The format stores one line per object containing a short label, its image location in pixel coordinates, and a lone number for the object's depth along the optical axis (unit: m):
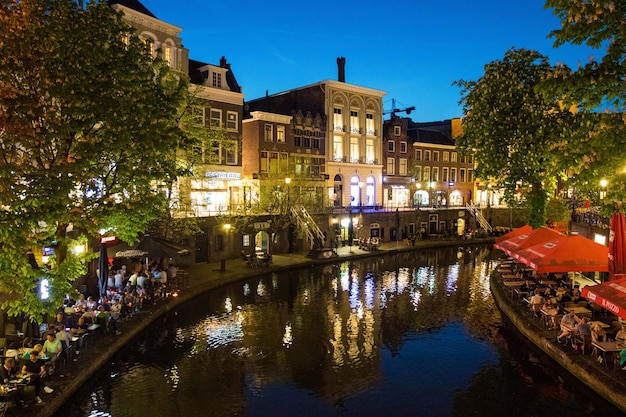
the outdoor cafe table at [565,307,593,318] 19.39
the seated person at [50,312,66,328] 17.45
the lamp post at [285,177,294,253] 45.24
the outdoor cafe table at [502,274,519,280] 28.11
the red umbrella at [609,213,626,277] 19.30
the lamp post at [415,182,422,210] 70.62
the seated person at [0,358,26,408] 13.46
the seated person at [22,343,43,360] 14.07
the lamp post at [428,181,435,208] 73.31
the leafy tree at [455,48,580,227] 27.06
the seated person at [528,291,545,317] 21.44
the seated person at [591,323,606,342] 16.06
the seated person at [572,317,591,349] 16.48
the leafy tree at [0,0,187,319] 13.65
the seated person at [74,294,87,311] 19.88
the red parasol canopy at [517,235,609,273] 20.61
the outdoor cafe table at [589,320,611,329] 16.83
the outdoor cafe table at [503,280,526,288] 25.59
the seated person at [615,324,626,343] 15.86
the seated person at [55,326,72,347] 15.52
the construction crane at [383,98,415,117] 71.00
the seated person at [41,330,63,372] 14.98
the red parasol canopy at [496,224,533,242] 30.22
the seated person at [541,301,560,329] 19.48
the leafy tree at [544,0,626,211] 12.53
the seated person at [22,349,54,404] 13.34
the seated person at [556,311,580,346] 17.44
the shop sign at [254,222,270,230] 41.91
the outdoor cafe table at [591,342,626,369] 15.12
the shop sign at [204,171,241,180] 44.58
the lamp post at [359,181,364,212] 64.19
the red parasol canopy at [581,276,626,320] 14.09
